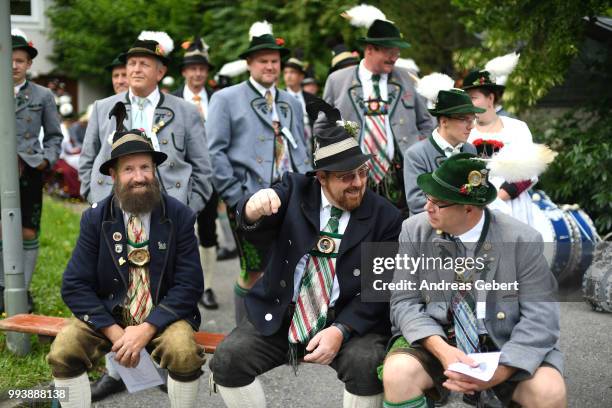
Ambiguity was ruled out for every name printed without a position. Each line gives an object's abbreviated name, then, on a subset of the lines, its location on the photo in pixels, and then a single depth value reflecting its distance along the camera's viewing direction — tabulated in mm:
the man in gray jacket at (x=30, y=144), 6457
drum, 7094
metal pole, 5465
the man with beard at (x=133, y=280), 4316
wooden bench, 4547
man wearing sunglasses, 4113
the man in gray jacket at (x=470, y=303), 3650
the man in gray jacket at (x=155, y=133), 5625
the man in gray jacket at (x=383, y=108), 6129
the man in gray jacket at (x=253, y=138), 5984
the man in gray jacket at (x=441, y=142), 5004
